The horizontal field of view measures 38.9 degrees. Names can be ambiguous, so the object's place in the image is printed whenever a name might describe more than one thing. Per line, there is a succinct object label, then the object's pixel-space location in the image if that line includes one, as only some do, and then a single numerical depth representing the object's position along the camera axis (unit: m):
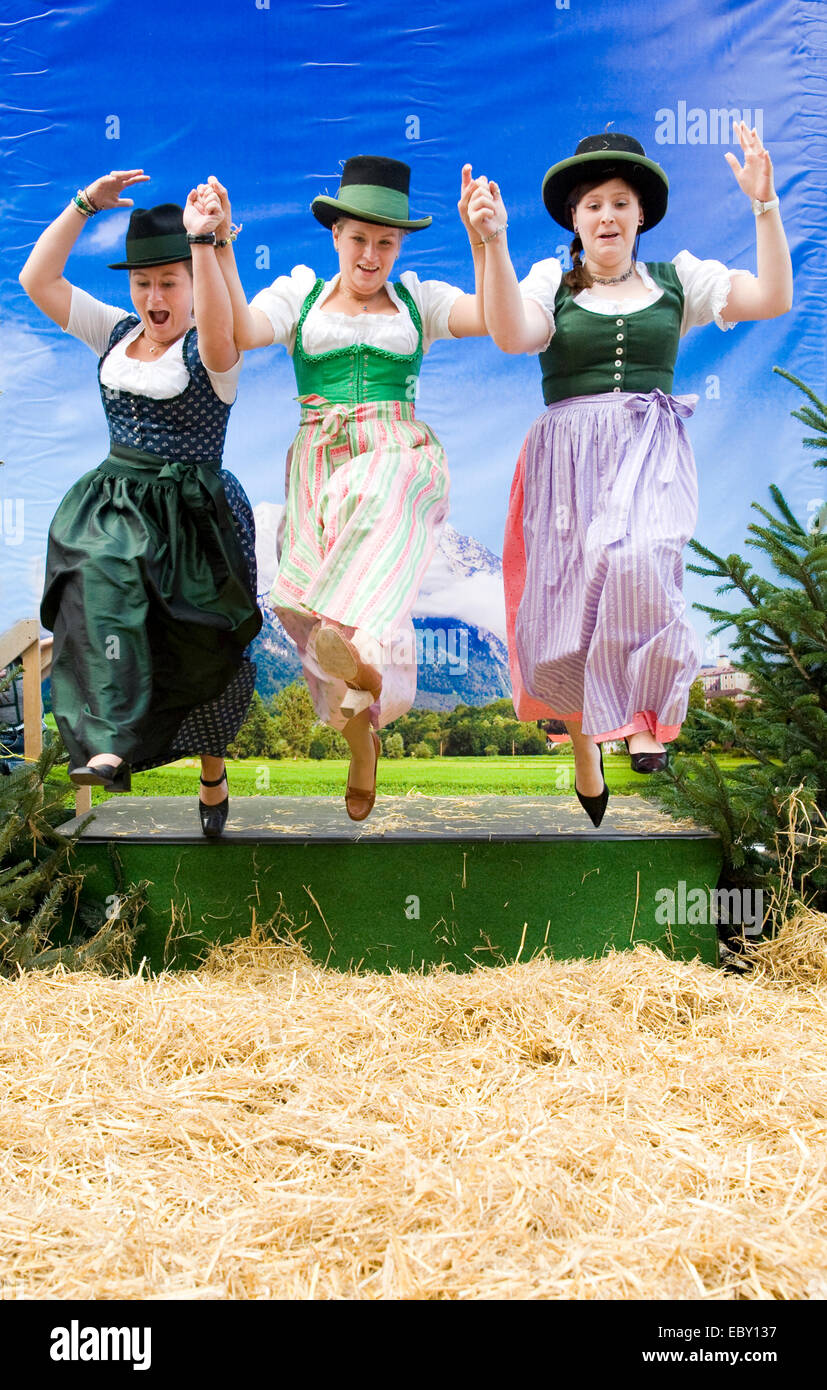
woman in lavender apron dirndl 2.84
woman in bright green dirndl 2.92
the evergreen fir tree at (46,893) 3.03
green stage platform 3.26
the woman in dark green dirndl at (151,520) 2.91
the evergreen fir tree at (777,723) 3.32
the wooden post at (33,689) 3.85
